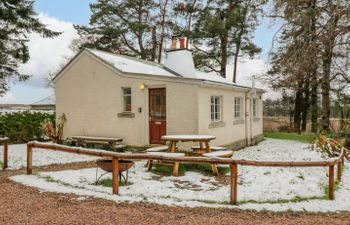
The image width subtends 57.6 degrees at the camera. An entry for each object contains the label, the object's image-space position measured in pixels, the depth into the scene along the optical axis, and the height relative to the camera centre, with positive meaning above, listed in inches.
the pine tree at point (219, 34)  990.4 +262.0
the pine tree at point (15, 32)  631.2 +189.2
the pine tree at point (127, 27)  1003.9 +289.5
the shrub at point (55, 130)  565.0 -24.1
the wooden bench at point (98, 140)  489.1 -37.7
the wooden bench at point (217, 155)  338.6 -41.4
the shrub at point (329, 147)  427.2 -41.2
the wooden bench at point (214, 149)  399.2 -40.8
